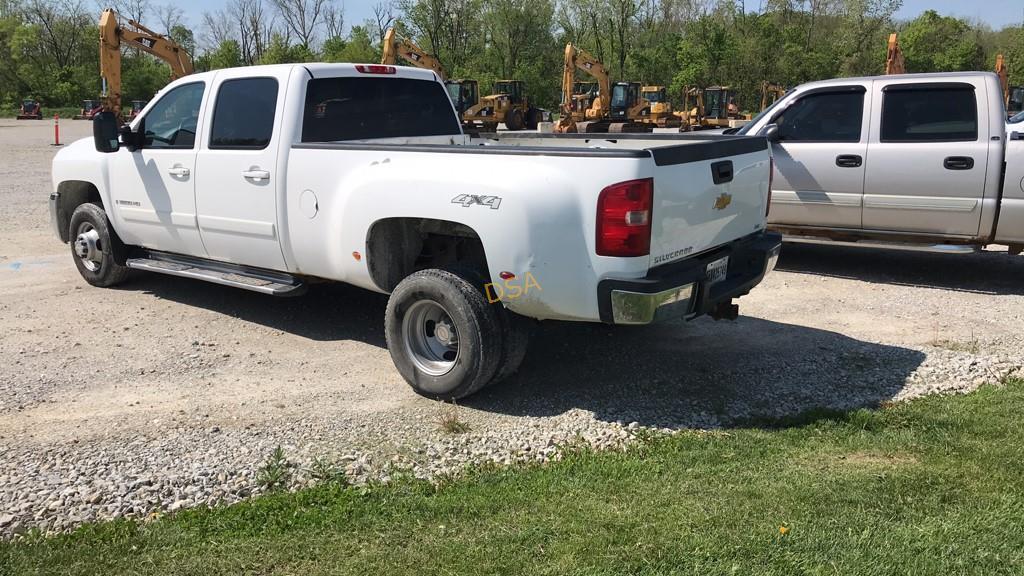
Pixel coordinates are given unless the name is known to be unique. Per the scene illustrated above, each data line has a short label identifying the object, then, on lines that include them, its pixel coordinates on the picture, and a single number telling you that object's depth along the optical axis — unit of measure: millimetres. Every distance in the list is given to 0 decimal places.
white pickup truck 4527
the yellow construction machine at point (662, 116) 34562
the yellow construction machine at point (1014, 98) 25562
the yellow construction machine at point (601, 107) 31672
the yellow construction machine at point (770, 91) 36219
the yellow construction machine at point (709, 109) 34312
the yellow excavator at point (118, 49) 21844
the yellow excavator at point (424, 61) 25547
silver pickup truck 7891
